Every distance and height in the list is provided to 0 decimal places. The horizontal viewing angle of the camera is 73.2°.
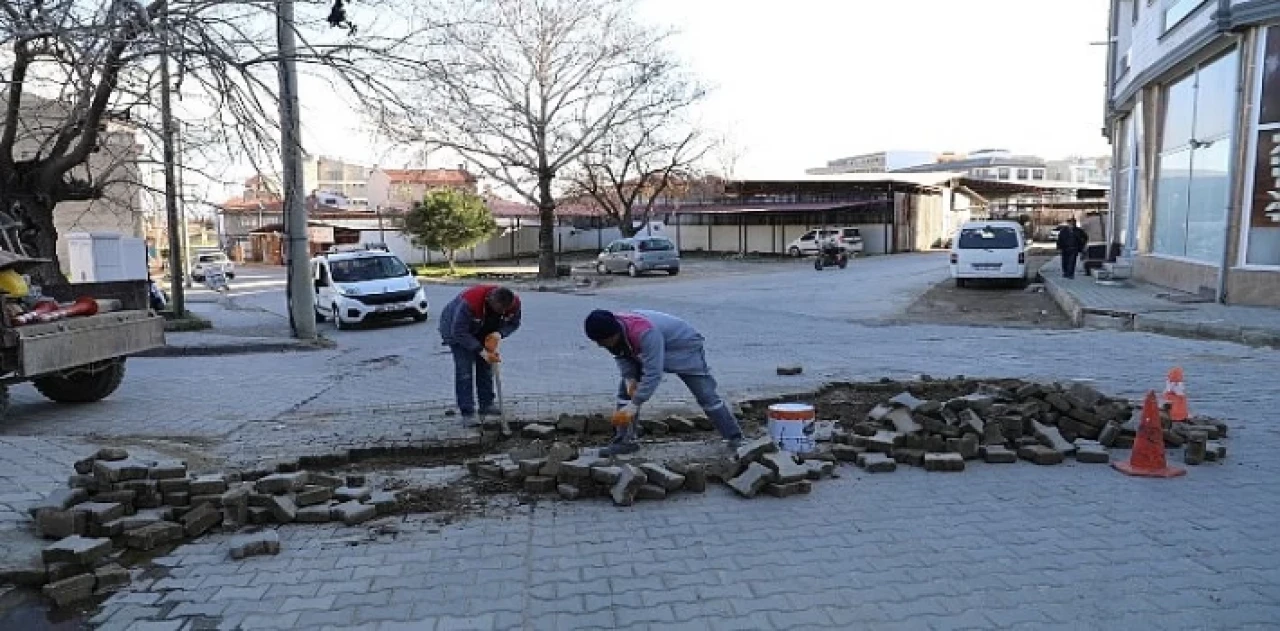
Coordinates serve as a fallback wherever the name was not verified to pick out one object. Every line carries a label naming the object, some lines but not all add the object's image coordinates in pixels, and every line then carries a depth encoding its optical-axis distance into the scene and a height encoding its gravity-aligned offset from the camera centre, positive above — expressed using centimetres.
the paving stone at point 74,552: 420 -157
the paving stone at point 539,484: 540 -159
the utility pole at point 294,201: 1034 +45
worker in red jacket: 715 -85
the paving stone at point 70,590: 394 -165
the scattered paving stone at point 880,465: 583 -159
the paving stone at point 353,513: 495 -163
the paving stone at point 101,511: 464 -151
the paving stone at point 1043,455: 596 -157
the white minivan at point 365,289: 1716 -119
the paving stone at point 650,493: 529 -161
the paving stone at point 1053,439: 609 -150
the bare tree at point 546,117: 2969 +405
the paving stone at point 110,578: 408 -166
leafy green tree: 4184 +45
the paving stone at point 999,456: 598 -157
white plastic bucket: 613 -142
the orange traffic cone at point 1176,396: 700 -137
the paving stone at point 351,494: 525 -161
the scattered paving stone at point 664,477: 535 -153
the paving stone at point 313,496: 511 -158
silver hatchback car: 3303 -104
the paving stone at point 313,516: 497 -164
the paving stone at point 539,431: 676 -158
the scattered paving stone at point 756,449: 553 -142
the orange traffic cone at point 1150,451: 567 -147
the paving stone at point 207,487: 508 -151
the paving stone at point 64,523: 461 -156
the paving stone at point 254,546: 447 -164
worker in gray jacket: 559 -89
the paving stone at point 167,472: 512 -143
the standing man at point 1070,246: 2220 -43
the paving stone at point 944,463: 582 -157
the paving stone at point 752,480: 529 -155
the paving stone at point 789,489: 531 -160
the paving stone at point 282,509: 495 -161
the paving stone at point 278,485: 516 -152
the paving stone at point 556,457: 550 -147
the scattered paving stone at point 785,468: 537 -150
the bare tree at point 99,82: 654 +147
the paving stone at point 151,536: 458 -163
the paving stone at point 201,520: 478 -162
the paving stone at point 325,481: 545 -159
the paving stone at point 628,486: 518 -155
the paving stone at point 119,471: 506 -141
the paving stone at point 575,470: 542 -151
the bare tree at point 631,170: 3366 +274
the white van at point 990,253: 2158 -59
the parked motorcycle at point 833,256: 3434 -105
